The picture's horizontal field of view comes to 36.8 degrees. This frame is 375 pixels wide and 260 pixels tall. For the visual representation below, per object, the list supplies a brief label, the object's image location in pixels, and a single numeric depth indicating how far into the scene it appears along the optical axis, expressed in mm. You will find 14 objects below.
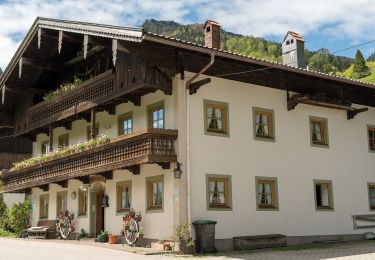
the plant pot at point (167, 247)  17422
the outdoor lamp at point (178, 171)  17594
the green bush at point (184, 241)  17031
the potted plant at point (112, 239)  19812
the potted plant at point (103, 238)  20484
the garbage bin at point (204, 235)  17078
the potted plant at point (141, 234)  18750
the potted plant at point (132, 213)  18844
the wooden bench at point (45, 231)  24031
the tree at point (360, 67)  124775
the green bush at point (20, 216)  26891
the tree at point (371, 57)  168625
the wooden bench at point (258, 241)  18250
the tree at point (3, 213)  29134
